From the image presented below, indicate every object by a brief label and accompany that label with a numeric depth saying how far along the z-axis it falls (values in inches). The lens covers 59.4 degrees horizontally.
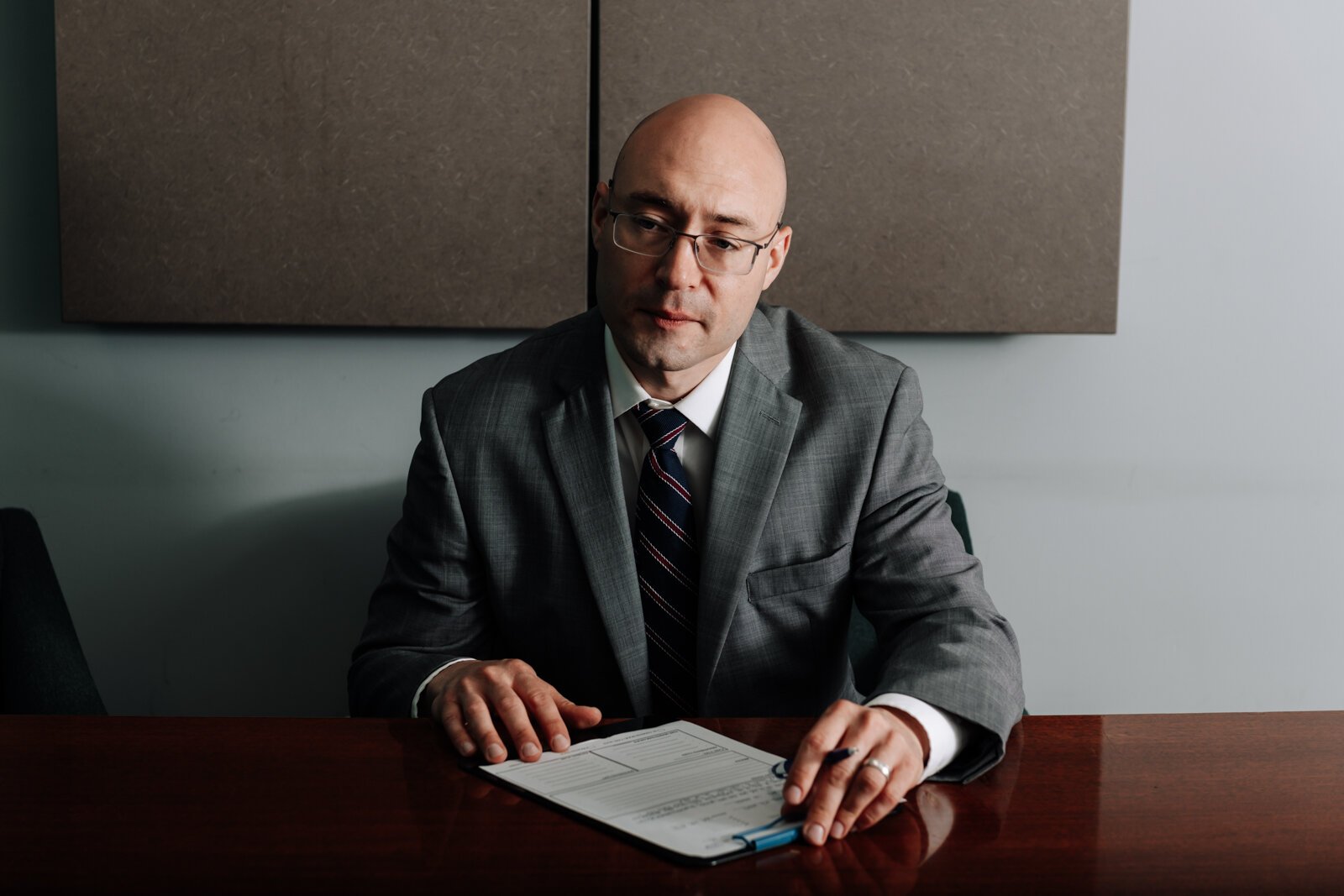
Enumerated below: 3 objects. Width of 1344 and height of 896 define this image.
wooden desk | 35.3
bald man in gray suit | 60.9
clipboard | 37.4
